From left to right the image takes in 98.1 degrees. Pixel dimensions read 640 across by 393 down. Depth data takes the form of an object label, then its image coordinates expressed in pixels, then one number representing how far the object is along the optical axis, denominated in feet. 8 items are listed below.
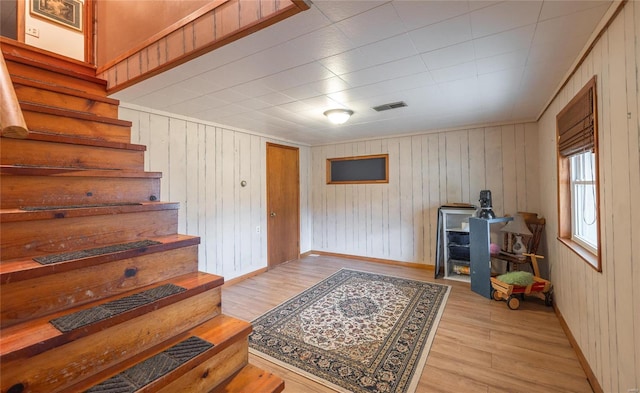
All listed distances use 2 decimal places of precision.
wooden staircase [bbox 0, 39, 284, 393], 3.35
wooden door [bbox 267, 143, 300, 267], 16.08
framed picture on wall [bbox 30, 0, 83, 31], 8.83
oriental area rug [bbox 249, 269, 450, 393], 6.72
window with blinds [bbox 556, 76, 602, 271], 6.03
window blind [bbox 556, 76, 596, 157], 5.98
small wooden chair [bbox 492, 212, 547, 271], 11.29
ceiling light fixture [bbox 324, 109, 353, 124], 10.56
